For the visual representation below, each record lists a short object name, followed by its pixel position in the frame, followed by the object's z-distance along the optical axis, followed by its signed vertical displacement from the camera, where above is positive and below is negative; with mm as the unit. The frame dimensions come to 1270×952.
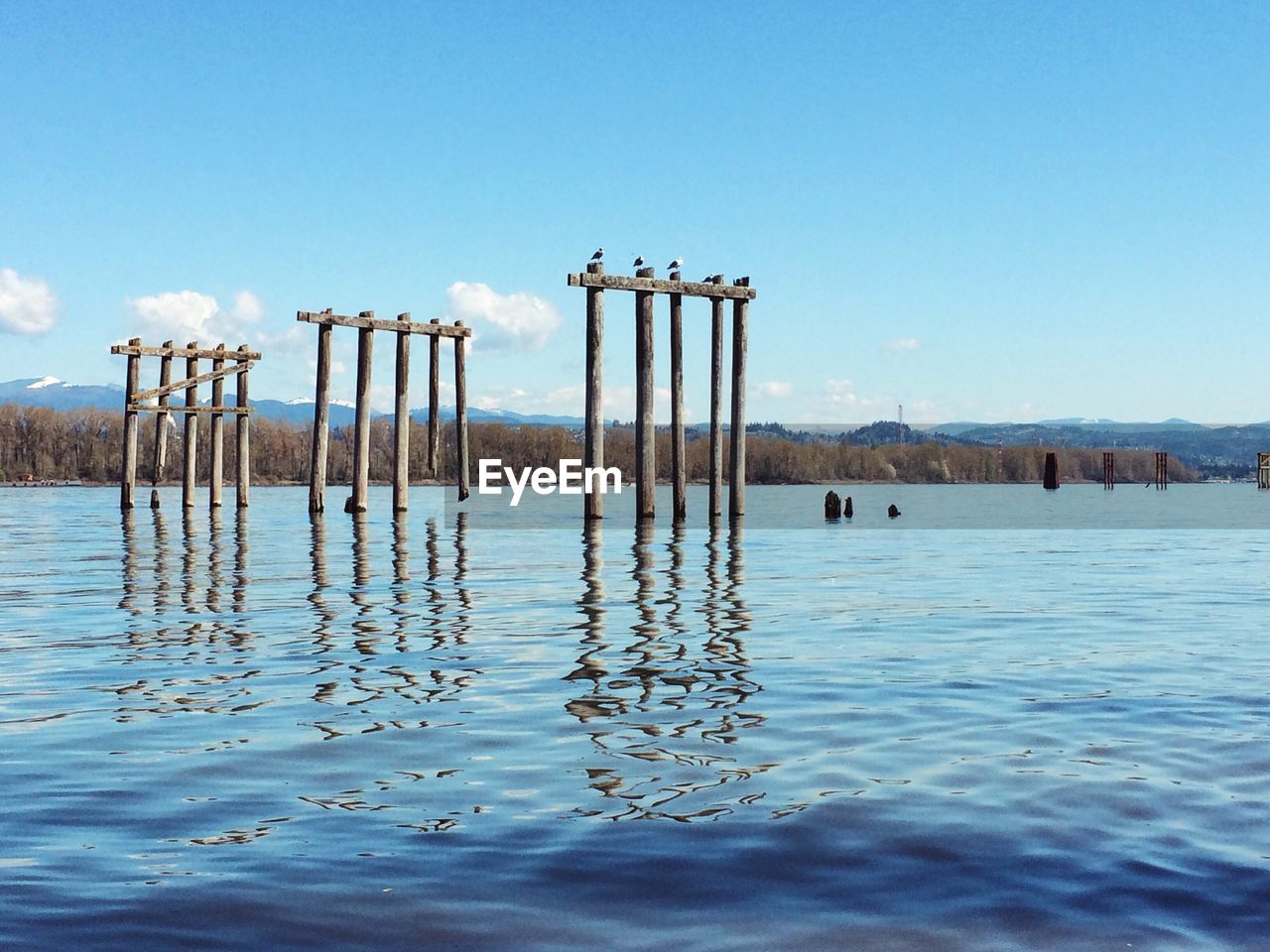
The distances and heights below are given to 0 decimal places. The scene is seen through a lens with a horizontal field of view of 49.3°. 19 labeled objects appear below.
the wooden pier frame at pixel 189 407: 44762 +2191
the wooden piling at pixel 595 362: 33312 +2719
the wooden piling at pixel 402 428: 43562 +1501
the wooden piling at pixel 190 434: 46094 +1389
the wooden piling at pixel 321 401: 40531 +2161
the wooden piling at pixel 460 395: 46500 +2707
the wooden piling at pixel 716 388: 37562 +2432
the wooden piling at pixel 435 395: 45938 +2683
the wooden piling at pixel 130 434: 44688 +1316
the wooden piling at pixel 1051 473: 152450 +378
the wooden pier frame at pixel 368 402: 41062 +2301
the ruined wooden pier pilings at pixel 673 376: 33500 +2564
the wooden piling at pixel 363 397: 41438 +2335
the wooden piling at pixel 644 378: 34531 +2434
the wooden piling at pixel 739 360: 37031 +3097
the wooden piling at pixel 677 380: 36031 +2502
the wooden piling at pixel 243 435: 47250 +1369
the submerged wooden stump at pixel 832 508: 55562 -1294
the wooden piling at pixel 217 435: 46497 +1336
